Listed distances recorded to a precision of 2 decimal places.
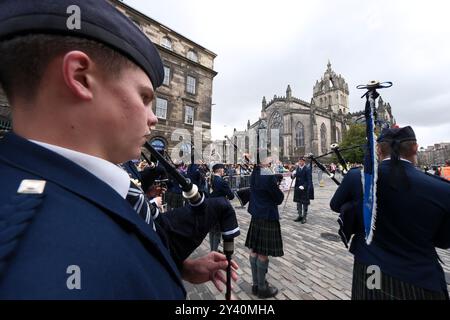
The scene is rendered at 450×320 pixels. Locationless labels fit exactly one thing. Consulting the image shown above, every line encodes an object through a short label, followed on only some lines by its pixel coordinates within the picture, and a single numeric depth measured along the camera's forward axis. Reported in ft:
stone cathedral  148.46
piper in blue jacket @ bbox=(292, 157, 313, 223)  24.93
